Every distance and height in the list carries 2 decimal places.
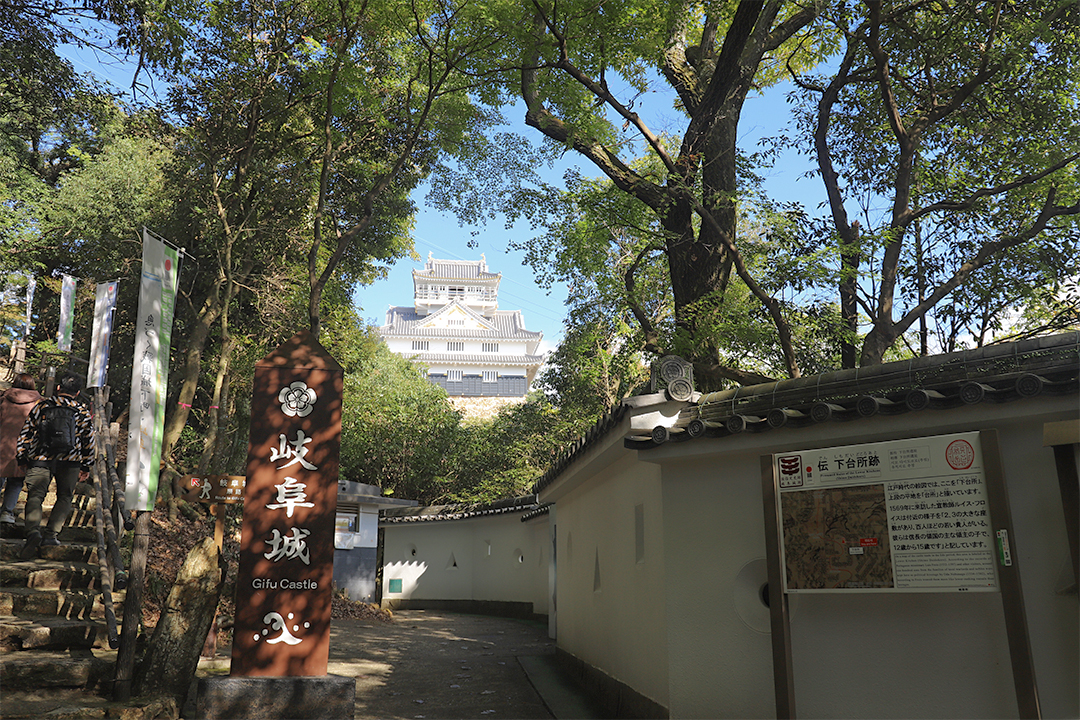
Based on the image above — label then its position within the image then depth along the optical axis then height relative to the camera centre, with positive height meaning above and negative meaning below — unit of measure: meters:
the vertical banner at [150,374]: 6.50 +1.51
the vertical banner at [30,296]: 17.11 +5.65
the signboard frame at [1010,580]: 4.41 -0.30
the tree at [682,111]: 10.38 +6.53
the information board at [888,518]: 4.66 +0.09
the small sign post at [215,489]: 8.66 +0.61
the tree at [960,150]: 9.31 +5.24
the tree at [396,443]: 23.81 +3.06
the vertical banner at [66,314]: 14.28 +4.43
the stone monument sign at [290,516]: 6.15 +0.21
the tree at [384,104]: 10.89 +7.39
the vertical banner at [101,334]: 10.45 +3.09
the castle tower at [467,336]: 54.84 +15.72
